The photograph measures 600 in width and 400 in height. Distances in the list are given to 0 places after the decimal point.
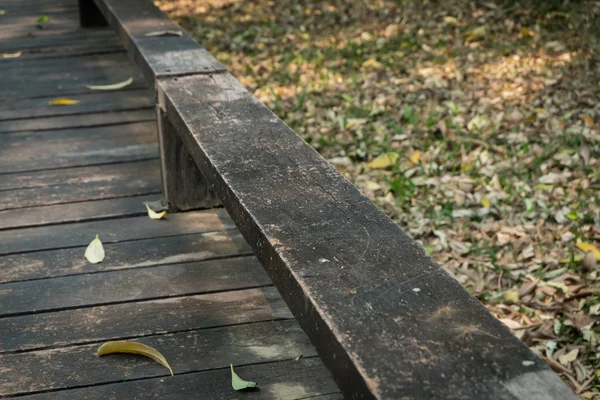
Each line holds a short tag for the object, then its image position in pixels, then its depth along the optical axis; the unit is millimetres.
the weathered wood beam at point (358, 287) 1148
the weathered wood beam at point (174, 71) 2809
